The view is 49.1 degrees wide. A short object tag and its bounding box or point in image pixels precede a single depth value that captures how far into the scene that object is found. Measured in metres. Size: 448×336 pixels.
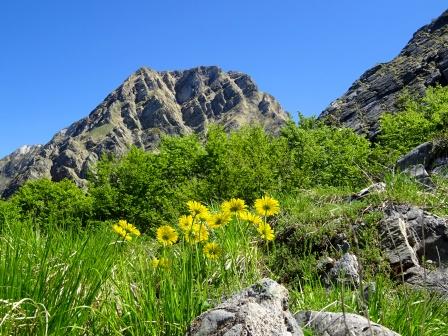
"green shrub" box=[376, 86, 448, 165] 29.94
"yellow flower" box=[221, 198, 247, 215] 4.05
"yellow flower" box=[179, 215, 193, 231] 3.83
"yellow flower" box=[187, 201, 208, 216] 3.66
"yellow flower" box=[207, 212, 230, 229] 3.81
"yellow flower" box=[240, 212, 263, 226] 4.03
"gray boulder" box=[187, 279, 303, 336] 2.38
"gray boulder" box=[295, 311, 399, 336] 2.86
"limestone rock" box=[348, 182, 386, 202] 7.93
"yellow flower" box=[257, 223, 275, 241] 3.94
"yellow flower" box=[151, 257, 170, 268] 3.26
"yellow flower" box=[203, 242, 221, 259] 3.65
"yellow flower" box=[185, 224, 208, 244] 3.49
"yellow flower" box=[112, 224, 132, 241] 3.61
